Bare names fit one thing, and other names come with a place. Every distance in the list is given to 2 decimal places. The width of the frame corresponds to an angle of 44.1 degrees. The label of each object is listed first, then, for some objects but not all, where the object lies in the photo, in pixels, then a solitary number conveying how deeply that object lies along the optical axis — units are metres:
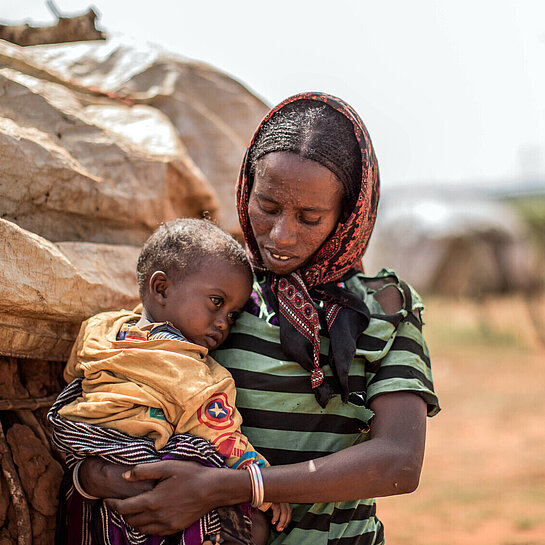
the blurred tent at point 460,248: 14.59
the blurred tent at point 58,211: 2.18
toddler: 1.77
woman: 1.82
